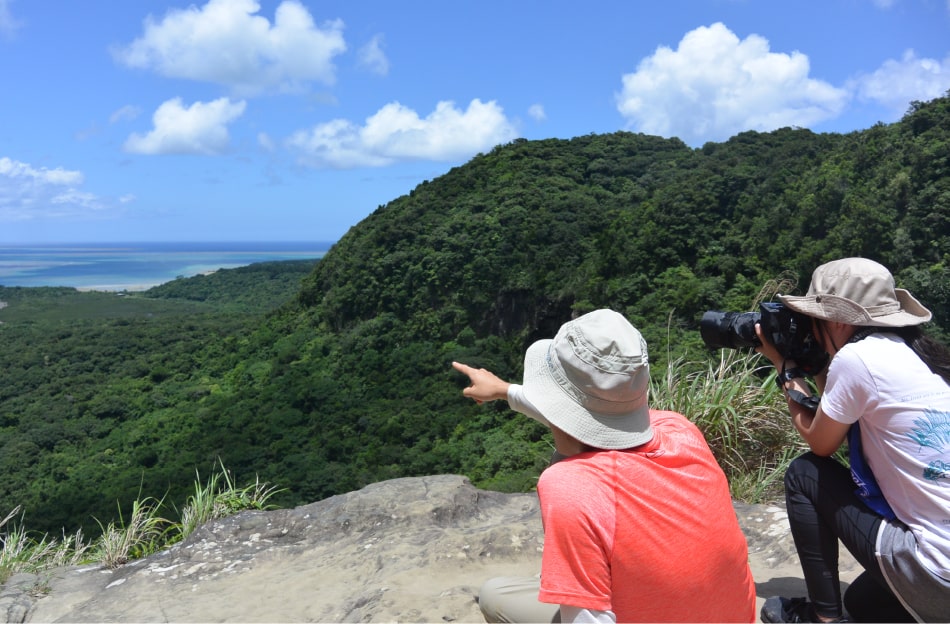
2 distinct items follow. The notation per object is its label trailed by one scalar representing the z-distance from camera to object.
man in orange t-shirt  1.18
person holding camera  1.59
